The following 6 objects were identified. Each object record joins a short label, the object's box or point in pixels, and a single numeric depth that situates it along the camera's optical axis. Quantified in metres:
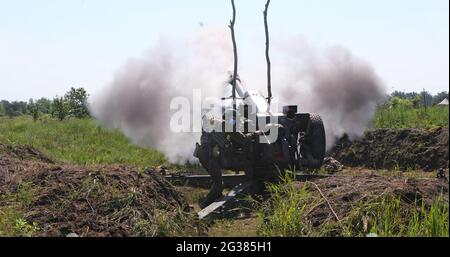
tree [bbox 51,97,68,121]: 33.00
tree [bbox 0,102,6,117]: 83.25
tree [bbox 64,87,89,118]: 35.00
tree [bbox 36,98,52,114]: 58.67
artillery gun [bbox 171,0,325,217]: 9.39
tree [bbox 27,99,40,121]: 37.28
